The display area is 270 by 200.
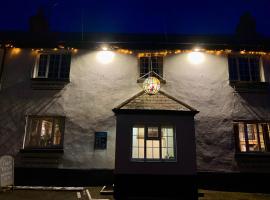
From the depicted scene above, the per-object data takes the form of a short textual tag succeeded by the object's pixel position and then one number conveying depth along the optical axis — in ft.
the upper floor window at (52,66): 44.06
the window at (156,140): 35.58
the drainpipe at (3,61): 43.28
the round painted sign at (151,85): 36.52
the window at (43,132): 40.78
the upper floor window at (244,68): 44.14
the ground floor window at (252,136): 40.70
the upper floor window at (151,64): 44.52
